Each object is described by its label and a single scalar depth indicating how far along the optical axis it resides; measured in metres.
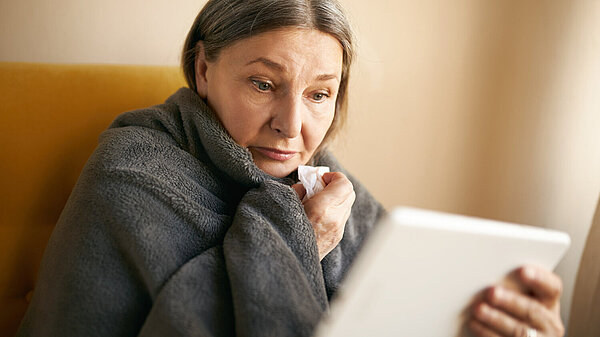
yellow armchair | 1.08
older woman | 0.74
